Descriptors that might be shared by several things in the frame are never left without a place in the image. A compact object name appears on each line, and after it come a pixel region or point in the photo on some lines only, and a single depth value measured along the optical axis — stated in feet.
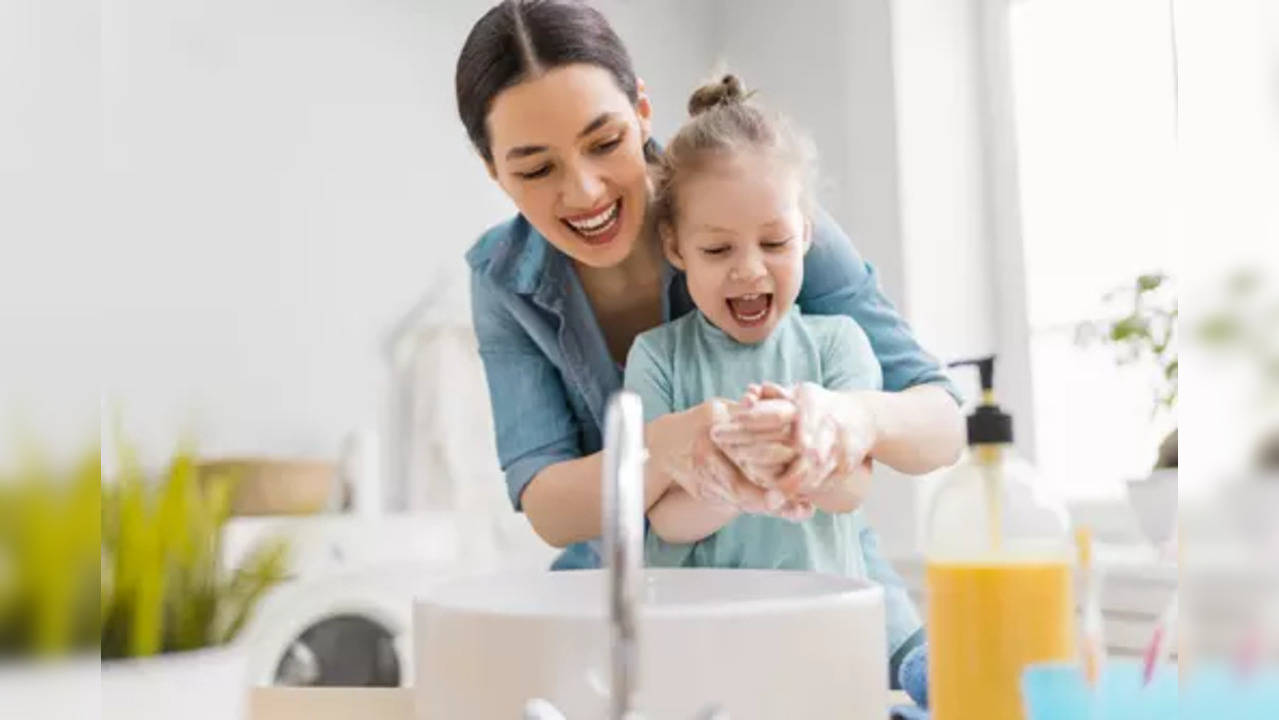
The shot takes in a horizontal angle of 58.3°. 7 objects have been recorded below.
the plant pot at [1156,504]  3.60
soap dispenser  1.28
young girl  2.03
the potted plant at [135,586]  0.82
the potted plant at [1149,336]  3.91
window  4.17
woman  2.05
